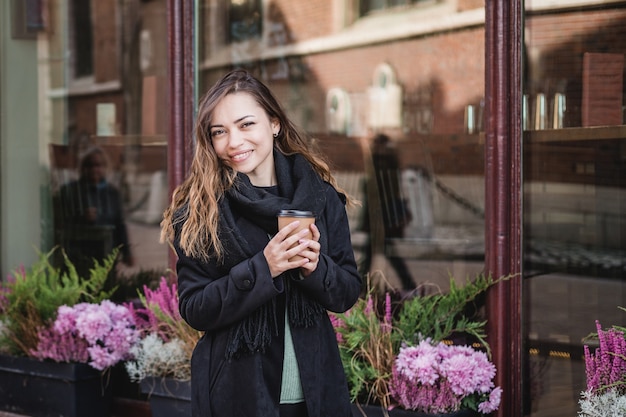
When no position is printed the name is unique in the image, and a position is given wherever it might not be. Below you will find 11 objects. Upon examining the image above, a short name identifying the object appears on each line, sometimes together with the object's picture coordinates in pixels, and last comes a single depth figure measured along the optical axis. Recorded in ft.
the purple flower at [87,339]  15.03
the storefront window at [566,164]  13.39
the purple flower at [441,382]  11.90
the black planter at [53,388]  15.26
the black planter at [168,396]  13.74
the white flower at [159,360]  14.19
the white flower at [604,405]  10.21
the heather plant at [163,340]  14.15
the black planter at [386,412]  11.85
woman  7.95
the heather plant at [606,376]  10.50
